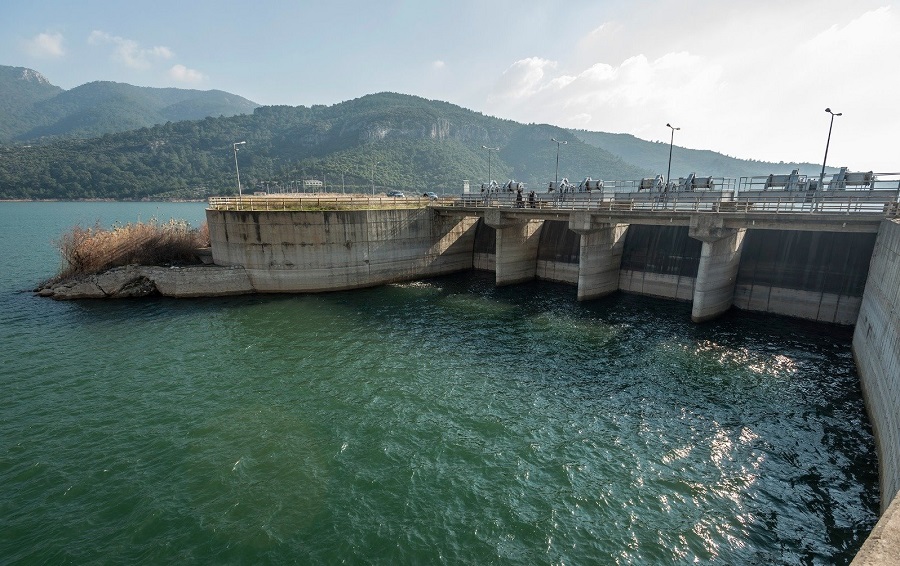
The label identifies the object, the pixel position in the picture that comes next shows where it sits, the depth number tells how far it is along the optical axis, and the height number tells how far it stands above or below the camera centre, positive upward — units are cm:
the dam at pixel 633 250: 2339 -517
